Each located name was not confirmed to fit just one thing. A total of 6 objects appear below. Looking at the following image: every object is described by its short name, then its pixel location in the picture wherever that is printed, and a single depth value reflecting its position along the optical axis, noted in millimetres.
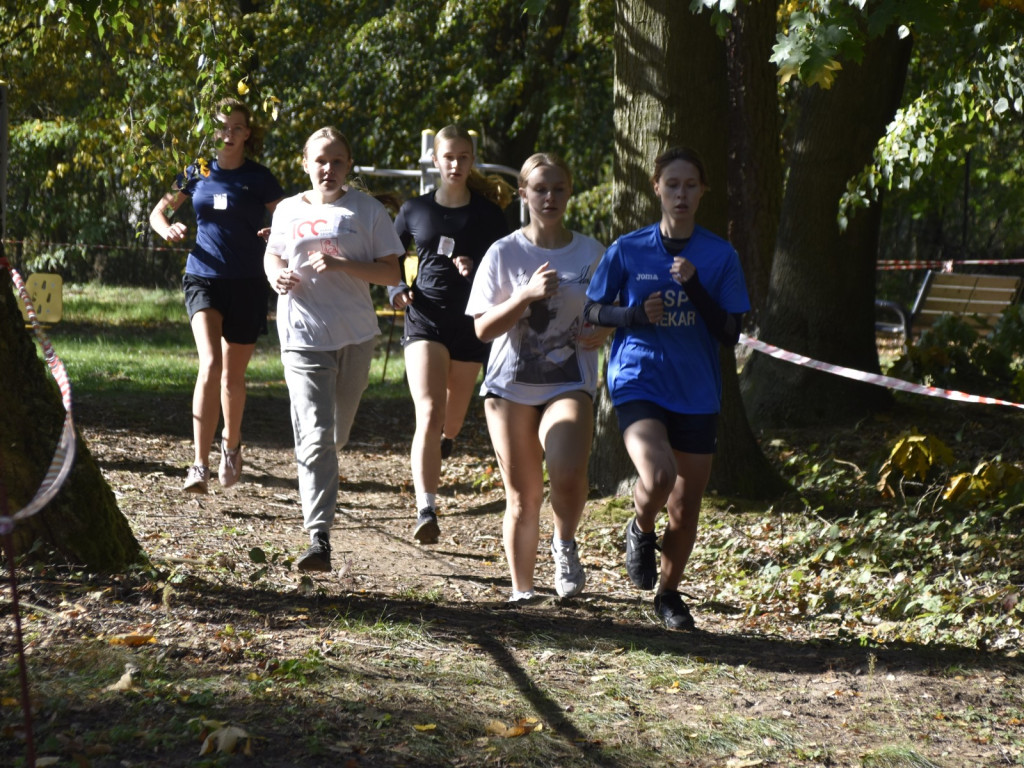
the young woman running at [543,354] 10469
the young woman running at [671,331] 9961
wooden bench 35719
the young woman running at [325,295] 11258
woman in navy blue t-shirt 14047
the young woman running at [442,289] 13133
